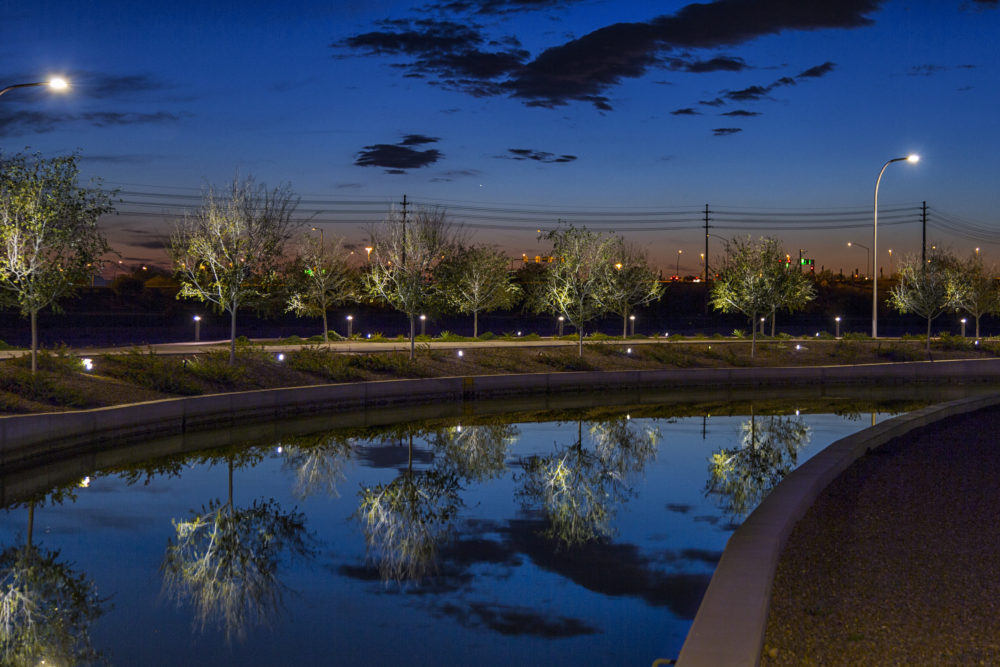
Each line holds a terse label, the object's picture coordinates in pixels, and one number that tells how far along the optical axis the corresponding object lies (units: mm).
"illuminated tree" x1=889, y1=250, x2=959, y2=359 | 44562
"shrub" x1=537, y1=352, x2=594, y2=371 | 33562
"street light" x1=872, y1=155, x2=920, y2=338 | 41219
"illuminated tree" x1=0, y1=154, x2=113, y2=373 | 20922
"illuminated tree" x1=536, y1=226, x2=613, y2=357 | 35906
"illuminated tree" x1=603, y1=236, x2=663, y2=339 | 43312
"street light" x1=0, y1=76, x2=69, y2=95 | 15992
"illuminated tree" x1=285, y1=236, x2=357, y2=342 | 46750
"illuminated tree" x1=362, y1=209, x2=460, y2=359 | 31141
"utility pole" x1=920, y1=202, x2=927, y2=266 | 70938
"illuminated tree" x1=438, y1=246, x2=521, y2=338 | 44406
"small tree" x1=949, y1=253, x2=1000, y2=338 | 52631
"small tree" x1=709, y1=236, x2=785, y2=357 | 39250
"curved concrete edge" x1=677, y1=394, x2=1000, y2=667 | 5914
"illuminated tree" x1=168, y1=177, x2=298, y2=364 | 26969
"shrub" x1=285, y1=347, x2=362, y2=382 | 27656
